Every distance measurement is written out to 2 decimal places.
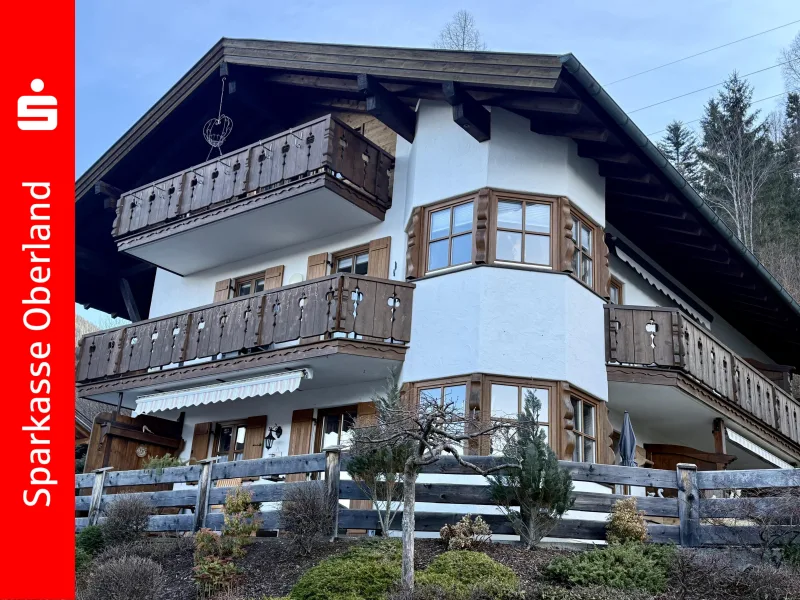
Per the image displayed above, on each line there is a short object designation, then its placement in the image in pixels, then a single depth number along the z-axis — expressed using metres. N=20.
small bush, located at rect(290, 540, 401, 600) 10.07
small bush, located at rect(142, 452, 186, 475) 17.14
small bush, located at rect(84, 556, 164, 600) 10.60
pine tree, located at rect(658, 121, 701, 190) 53.85
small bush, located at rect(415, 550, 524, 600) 9.83
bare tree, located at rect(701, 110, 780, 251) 45.91
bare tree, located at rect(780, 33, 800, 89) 54.44
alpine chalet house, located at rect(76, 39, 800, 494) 15.56
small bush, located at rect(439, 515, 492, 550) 11.73
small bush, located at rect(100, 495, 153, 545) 14.10
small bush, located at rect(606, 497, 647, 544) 11.94
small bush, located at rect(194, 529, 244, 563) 11.91
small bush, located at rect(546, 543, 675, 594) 10.18
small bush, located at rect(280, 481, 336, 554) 12.11
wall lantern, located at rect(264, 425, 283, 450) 18.39
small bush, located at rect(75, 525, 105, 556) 13.95
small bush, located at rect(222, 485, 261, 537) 12.38
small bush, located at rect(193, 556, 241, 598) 11.20
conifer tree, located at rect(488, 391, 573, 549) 11.84
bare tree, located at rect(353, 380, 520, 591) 10.40
